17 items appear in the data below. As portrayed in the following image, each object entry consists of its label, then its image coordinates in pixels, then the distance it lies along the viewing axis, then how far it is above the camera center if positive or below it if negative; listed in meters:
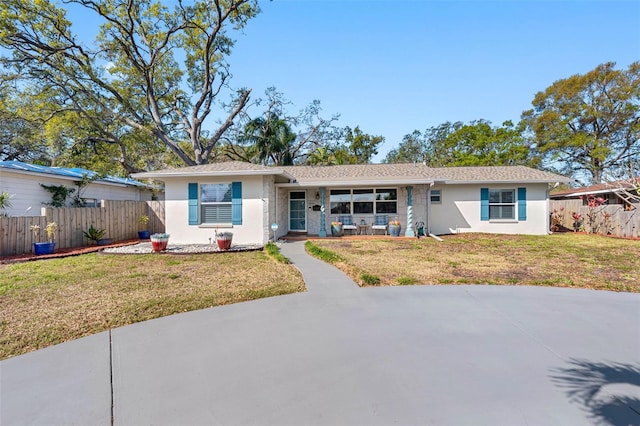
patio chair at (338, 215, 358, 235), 13.67 -0.38
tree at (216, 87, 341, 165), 21.27 +6.75
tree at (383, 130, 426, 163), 38.56 +8.83
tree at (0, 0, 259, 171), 15.89 +9.75
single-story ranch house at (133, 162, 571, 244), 10.91 +0.59
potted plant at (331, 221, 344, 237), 13.21 -0.73
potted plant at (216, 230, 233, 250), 9.48 -0.86
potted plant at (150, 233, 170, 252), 9.41 -0.92
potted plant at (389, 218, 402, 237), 12.91 -0.69
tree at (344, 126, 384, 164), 30.41 +7.44
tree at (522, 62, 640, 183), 23.33 +8.17
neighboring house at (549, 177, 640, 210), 18.12 +1.16
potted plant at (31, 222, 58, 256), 9.11 -0.90
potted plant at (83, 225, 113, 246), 11.11 -0.81
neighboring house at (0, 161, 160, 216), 10.96 +1.31
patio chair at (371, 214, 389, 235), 13.21 -0.47
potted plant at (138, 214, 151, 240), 13.43 -0.72
